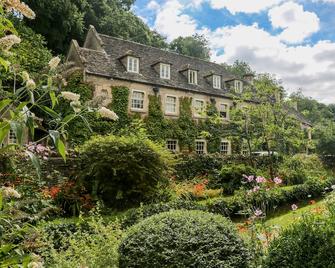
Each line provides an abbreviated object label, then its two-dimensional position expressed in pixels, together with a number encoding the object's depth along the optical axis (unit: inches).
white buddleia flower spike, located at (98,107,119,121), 100.8
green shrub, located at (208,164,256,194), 627.8
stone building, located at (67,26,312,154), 931.8
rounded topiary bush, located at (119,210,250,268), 199.8
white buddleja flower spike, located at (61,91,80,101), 100.5
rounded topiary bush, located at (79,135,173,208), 427.2
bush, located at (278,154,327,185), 754.8
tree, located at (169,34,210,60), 2034.9
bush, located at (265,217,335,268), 166.4
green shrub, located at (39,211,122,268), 221.1
